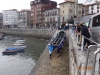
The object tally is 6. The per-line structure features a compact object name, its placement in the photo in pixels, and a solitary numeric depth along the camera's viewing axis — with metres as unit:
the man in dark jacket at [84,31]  4.85
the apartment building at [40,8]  43.44
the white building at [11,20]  61.03
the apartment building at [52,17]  36.87
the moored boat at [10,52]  17.74
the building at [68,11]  34.68
